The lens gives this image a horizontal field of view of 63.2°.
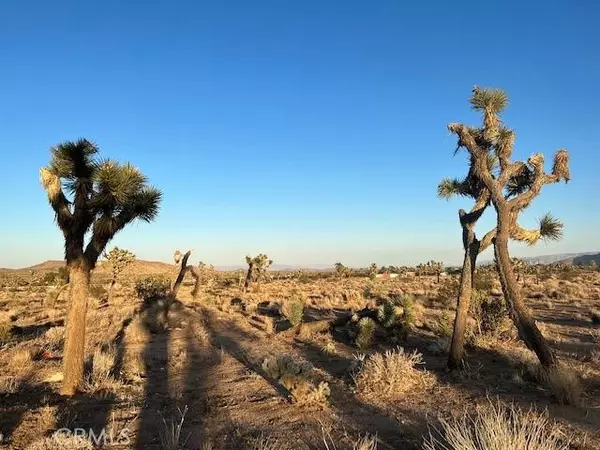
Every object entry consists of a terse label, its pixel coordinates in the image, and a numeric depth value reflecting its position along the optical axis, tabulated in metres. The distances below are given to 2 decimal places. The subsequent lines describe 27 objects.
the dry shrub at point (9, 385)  9.53
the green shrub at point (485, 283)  26.74
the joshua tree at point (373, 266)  60.22
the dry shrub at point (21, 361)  11.92
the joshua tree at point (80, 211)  9.55
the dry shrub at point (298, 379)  8.32
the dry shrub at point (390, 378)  8.86
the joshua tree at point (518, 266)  45.17
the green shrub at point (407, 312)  15.37
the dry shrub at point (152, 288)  25.89
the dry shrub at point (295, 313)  17.20
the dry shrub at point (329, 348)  13.31
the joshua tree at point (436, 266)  53.36
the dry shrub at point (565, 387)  7.53
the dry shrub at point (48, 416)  7.34
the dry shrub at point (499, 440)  4.88
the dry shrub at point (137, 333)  16.51
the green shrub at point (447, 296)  23.51
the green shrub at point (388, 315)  15.06
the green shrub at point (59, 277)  37.31
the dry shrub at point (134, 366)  11.16
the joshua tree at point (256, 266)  41.06
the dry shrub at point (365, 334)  13.83
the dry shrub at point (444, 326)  15.05
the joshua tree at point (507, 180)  9.64
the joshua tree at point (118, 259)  35.38
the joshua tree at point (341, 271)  65.09
